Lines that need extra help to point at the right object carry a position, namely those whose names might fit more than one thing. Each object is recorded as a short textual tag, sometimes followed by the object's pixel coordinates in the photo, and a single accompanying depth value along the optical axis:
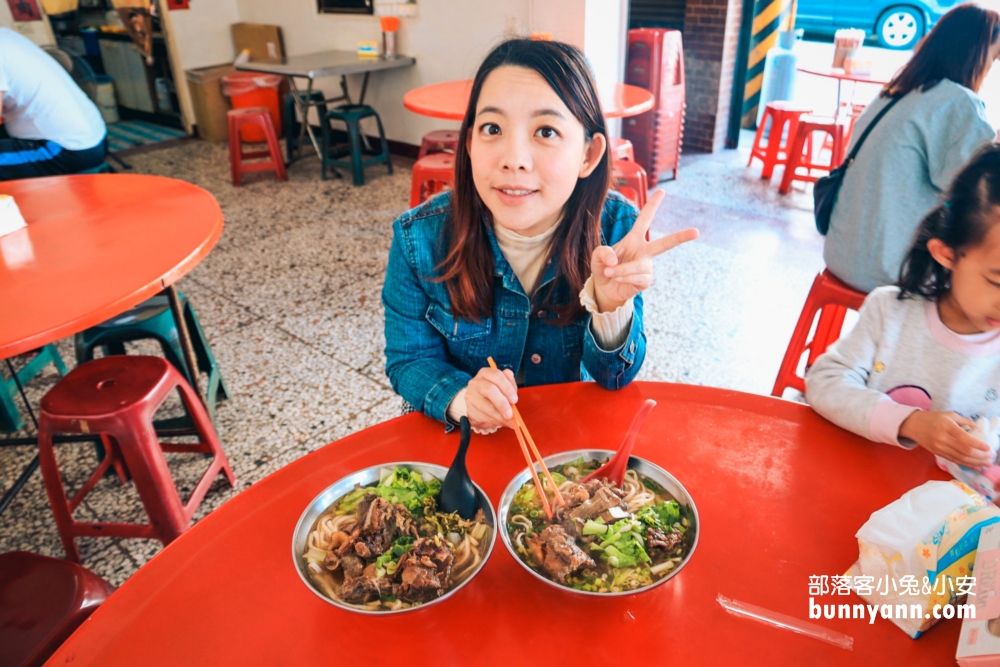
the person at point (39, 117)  3.06
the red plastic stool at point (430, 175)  3.53
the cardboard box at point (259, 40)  6.47
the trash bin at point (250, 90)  6.04
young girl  1.05
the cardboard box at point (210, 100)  6.40
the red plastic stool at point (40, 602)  1.03
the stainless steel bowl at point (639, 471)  0.78
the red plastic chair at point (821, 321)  2.08
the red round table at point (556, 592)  0.73
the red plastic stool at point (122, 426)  1.65
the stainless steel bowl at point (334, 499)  0.73
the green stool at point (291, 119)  5.78
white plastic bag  0.72
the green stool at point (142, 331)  2.09
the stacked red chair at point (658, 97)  4.55
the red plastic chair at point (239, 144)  5.13
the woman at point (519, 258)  1.09
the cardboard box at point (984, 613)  0.67
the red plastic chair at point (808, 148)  4.30
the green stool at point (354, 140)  5.12
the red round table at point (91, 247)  1.41
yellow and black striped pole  5.62
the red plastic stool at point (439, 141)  4.34
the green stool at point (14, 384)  2.44
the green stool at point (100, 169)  3.49
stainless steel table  4.93
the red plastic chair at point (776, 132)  4.64
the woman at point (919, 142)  2.03
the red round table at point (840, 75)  4.18
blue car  6.30
